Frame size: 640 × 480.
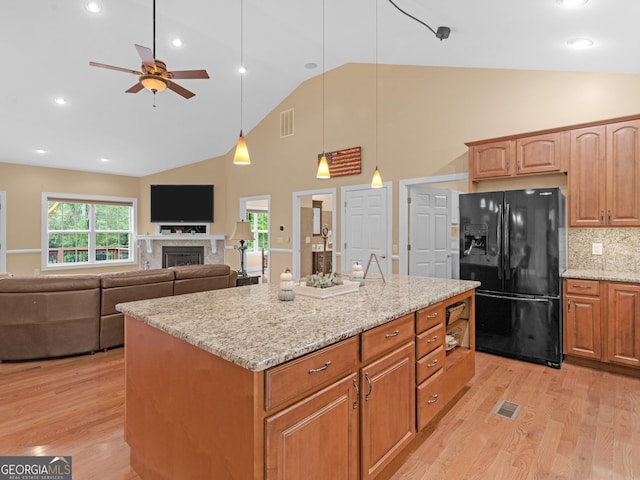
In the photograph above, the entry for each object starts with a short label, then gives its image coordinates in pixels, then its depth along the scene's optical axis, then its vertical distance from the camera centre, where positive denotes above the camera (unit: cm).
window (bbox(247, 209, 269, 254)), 1038 +31
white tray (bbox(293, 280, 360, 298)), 234 -34
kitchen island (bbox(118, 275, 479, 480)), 132 -63
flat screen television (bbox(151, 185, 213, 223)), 816 +83
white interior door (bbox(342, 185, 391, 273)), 543 +23
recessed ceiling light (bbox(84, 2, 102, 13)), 386 +251
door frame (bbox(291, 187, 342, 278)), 668 +18
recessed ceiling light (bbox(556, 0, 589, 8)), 243 +162
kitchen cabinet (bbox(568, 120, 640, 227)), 331 +62
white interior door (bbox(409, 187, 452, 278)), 522 +12
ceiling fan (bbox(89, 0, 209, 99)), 282 +137
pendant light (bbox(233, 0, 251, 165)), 267 +64
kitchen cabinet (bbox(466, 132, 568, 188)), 367 +90
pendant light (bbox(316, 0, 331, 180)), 316 +62
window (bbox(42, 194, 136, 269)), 778 +21
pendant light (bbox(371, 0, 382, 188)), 366 +61
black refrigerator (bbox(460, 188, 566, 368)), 348 -27
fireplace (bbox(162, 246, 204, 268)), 819 -37
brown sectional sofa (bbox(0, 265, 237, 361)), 354 -72
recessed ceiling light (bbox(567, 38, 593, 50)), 300 +167
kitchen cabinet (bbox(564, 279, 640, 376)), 324 -77
